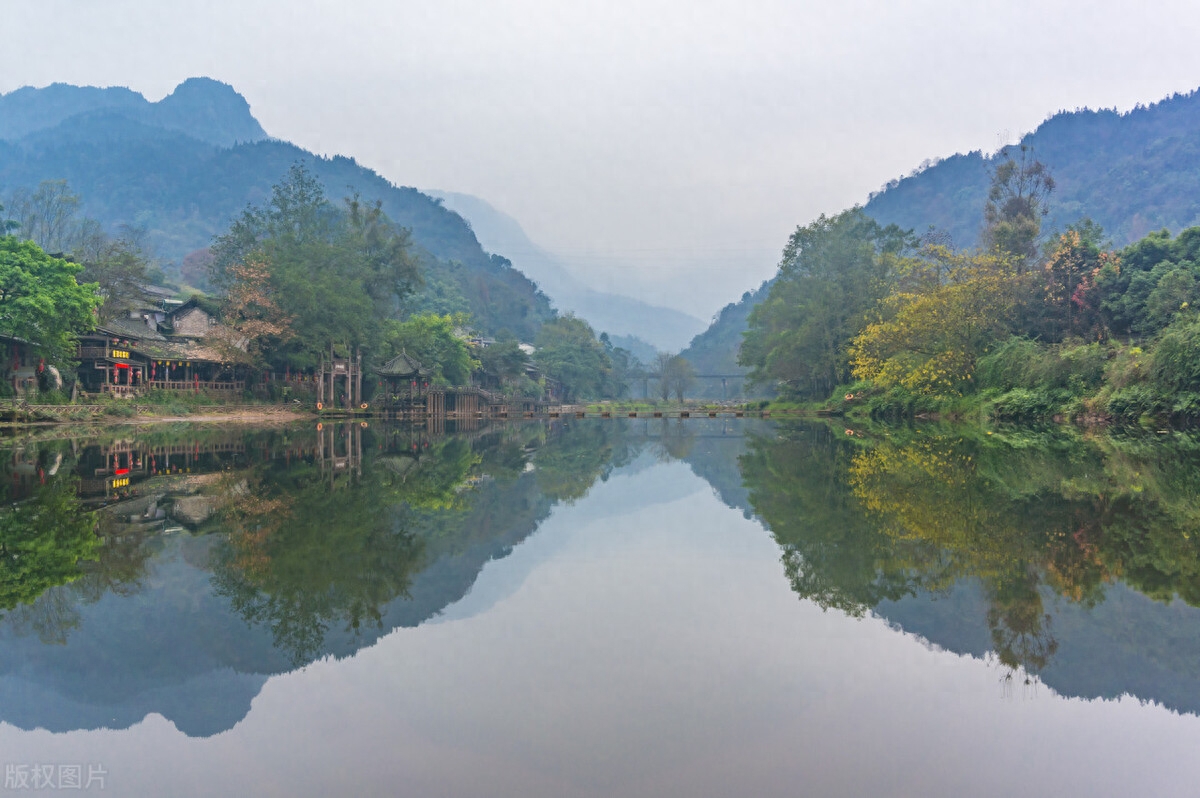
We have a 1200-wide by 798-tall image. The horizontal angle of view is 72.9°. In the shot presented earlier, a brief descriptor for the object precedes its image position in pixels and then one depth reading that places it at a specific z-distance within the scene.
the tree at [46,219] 83.94
